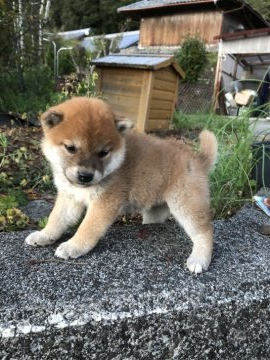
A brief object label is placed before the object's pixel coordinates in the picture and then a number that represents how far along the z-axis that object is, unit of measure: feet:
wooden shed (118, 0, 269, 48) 52.85
